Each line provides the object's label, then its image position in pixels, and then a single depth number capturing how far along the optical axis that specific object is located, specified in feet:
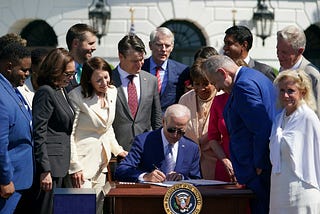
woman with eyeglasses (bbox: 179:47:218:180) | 23.18
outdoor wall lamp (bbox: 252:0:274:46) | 66.39
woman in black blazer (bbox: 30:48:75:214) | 20.52
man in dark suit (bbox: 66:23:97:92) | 24.84
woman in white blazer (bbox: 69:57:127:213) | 22.34
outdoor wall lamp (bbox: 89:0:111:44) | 65.87
